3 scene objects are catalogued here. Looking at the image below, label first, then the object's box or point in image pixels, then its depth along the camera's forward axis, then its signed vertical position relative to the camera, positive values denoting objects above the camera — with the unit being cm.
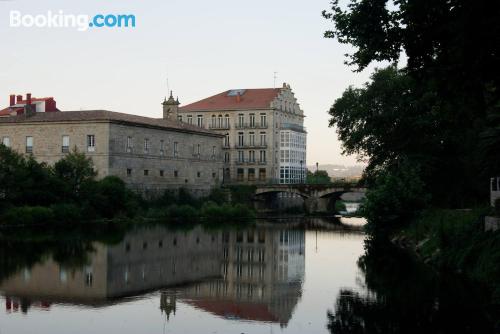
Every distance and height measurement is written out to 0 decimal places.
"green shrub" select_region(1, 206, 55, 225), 4678 -140
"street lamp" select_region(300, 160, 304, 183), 9650 +224
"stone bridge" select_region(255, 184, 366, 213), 7669 +14
